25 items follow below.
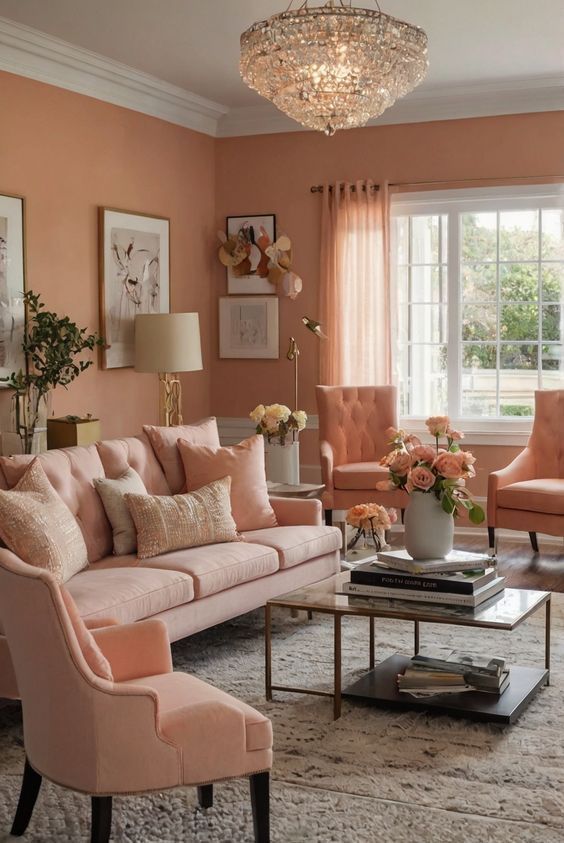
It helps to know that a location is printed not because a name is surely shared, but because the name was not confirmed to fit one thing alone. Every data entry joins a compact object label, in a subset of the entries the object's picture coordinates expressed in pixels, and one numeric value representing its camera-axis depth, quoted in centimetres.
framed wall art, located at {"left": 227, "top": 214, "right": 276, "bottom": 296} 775
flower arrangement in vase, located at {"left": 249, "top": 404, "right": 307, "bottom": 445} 580
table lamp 661
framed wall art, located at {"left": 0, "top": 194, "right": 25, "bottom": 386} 575
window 717
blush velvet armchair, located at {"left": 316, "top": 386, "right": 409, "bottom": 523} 704
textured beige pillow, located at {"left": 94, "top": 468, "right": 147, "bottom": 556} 452
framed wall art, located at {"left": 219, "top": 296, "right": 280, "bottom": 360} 780
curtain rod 702
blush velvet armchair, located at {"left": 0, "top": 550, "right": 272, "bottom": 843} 259
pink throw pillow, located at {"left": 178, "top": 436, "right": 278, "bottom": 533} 503
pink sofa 393
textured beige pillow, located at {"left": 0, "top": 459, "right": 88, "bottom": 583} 381
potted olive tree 570
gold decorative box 578
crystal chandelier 397
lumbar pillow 452
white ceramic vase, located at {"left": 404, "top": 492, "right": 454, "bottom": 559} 393
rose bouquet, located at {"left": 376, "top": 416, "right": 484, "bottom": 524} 387
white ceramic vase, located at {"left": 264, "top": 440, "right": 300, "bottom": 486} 591
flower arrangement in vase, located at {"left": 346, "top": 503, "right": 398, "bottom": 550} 484
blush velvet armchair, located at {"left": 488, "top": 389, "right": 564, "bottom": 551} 602
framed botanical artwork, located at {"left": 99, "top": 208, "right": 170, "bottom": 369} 666
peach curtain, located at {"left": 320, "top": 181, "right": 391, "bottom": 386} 742
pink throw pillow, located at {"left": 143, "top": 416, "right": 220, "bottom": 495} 509
